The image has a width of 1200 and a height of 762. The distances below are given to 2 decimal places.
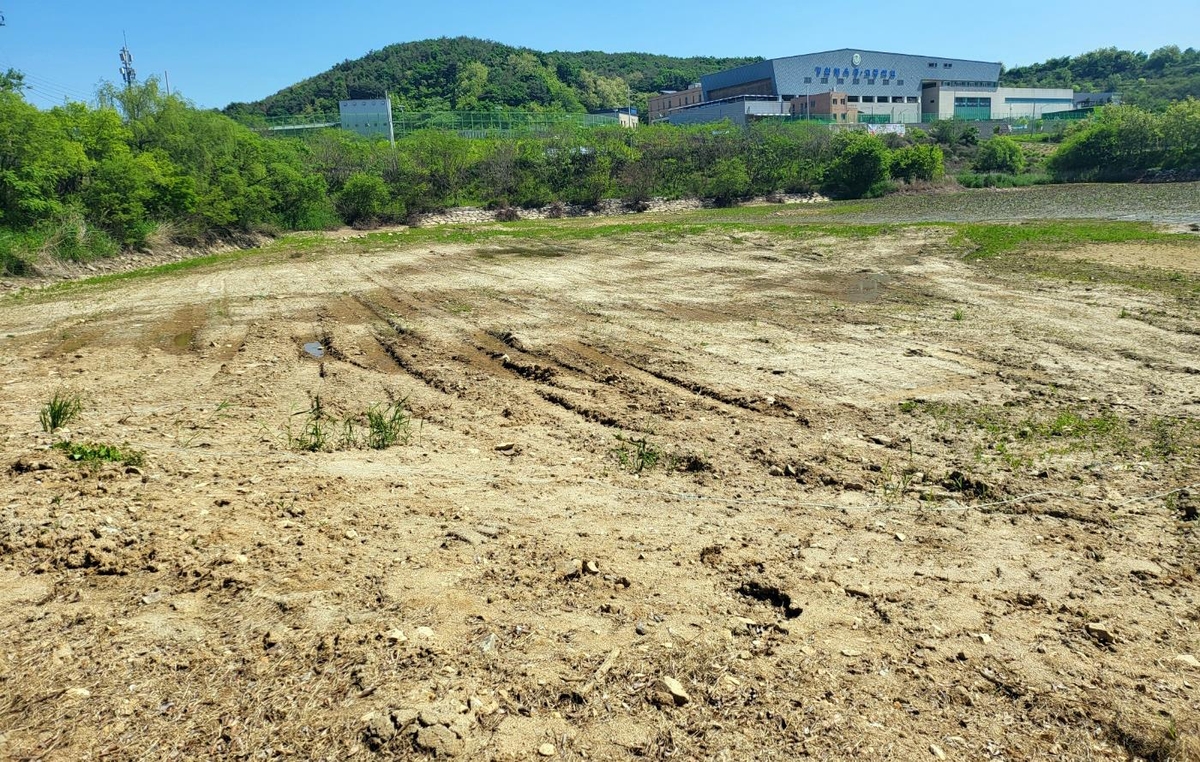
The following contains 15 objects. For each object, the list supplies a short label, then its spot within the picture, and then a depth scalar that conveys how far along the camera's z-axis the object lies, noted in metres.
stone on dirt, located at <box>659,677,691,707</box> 3.75
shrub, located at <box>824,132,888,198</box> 63.03
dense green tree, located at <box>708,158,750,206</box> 61.75
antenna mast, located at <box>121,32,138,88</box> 60.91
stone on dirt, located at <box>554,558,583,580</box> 4.94
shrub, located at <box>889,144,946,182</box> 64.38
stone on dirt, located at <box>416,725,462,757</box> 3.40
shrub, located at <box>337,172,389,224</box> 47.94
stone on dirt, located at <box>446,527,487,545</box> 5.42
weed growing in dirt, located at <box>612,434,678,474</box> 7.09
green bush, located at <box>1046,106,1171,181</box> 62.91
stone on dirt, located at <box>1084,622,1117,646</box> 4.25
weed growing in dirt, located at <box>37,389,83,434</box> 7.49
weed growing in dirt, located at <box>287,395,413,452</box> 7.60
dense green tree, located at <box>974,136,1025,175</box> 71.62
